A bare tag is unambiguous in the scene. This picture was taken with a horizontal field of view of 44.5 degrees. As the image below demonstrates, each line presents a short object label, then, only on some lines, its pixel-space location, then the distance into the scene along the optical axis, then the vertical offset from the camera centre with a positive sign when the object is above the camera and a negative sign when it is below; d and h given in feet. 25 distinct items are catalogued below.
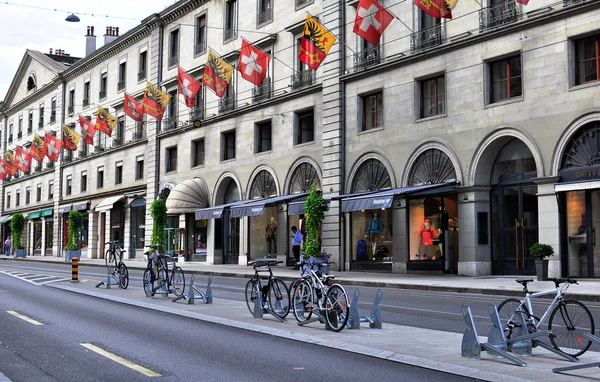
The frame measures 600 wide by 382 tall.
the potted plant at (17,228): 202.10 +4.08
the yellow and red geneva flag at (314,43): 88.02 +24.12
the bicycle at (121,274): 67.36 -2.95
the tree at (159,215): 130.52 +4.95
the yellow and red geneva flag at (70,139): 158.92 +22.62
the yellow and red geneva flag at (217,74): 104.37 +24.16
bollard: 75.10 -3.12
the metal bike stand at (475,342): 27.48 -3.84
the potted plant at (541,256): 68.59 -1.37
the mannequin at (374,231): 96.17 +1.37
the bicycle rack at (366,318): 36.99 -3.85
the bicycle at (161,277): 57.00 -2.69
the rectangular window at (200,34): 136.48 +38.98
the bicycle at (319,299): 36.47 -2.98
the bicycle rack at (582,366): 23.78 -4.15
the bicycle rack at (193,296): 51.24 -3.82
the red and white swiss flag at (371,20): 83.61 +25.47
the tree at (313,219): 93.04 +2.98
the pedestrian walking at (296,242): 102.27 +0.01
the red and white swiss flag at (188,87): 113.91 +24.22
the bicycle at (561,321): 28.17 -3.11
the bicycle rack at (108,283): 67.15 -3.74
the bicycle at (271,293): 42.04 -2.99
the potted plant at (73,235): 153.38 +1.63
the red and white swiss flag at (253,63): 100.53 +24.65
